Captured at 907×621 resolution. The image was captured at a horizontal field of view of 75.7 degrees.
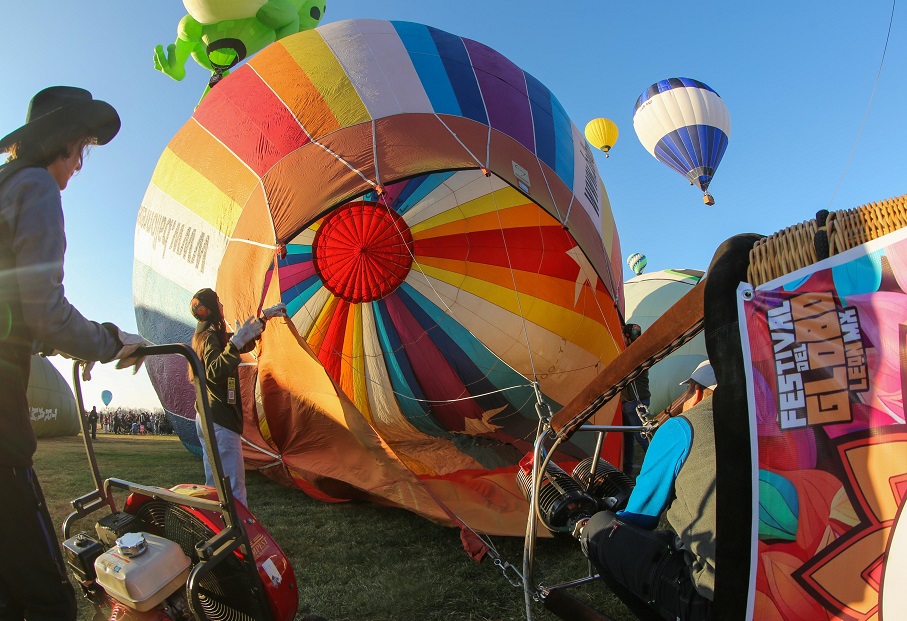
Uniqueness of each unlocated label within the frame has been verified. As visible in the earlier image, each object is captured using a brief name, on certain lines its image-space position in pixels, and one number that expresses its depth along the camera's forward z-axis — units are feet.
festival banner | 2.51
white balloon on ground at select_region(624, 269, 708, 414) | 32.12
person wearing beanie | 10.69
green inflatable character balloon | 19.90
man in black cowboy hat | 4.54
